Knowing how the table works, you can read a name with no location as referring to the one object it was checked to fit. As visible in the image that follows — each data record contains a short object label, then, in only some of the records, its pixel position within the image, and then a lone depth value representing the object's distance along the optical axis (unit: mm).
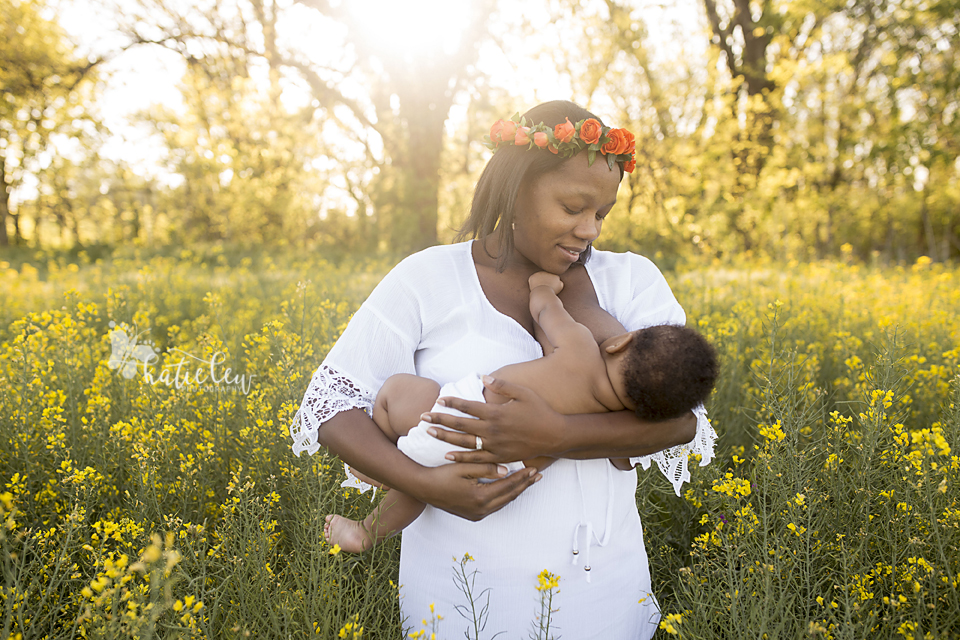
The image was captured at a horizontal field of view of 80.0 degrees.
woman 1389
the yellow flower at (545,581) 1315
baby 1469
